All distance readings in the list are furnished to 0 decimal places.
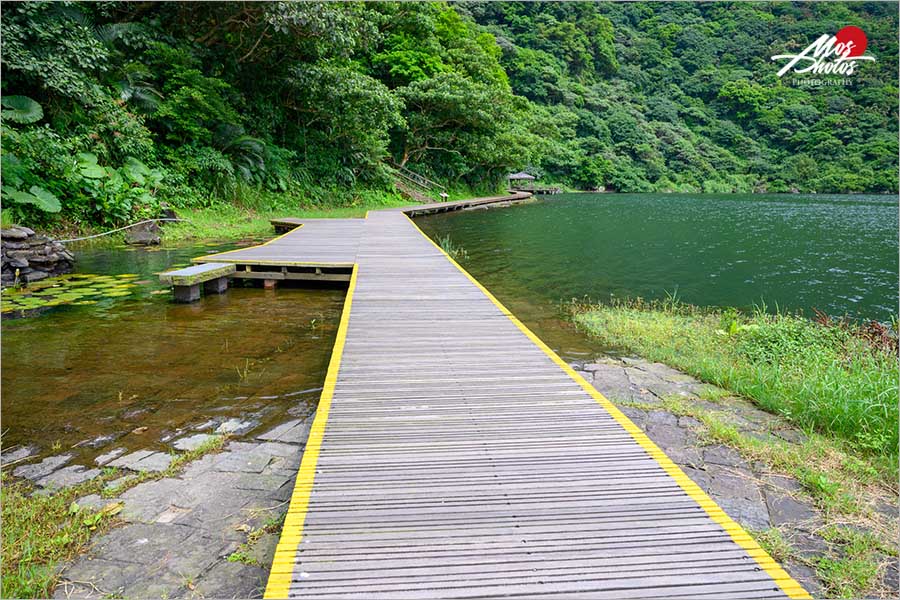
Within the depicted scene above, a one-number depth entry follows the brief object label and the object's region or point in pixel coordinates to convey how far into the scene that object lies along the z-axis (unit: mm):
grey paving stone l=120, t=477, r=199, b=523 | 2748
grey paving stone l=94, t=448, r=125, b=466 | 3314
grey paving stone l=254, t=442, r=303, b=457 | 3438
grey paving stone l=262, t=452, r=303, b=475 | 3227
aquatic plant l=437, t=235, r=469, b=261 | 12695
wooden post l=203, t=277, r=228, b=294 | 8172
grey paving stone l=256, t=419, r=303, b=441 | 3677
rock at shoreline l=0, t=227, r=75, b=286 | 7969
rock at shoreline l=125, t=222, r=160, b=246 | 12188
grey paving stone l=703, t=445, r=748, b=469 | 3297
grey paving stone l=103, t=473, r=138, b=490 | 3012
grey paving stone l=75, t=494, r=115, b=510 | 2816
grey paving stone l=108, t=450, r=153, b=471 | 3271
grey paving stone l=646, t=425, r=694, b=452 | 3572
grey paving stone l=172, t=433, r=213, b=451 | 3515
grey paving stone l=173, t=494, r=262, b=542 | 2588
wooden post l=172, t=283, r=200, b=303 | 7473
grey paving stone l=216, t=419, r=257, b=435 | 3770
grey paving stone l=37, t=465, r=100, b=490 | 3049
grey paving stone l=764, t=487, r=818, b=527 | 2705
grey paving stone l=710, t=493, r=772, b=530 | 2671
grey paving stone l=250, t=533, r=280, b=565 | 2379
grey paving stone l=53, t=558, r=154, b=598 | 2184
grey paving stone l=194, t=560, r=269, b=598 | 2180
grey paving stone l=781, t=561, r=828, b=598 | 2184
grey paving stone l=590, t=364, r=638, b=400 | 4539
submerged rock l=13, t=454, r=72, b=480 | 3152
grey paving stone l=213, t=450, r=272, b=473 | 3246
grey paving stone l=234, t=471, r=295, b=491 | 3025
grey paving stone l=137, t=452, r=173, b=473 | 3234
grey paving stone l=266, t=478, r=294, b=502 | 2895
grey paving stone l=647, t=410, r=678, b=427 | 3939
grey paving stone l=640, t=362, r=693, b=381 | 5145
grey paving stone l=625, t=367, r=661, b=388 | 4845
